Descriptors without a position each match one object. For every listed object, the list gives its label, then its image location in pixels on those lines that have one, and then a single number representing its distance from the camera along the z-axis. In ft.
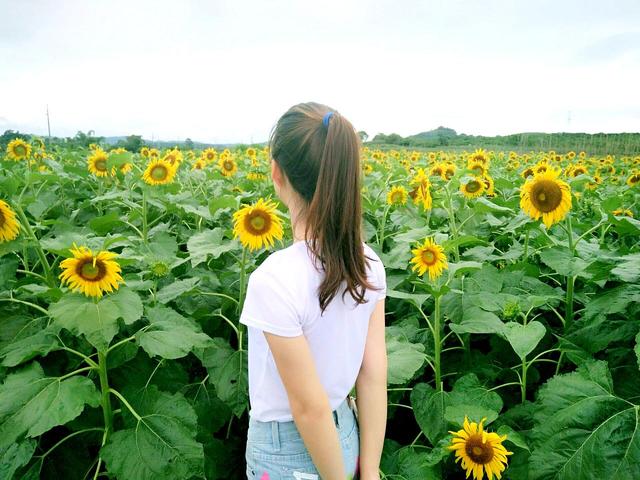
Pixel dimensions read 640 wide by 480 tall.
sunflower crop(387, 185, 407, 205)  12.76
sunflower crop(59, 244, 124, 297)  5.99
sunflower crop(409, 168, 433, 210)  11.55
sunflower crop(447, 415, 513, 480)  5.98
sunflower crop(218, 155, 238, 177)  19.08
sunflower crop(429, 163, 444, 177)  17.51
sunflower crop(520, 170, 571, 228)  9.57
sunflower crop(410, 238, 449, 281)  7.97
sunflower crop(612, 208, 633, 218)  12.87
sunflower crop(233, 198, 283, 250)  7.68
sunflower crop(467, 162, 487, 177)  15.49
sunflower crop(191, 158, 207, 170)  20.18
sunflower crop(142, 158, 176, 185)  13.33
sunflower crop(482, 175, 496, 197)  14.39
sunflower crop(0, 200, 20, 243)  7.16
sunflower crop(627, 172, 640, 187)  20.03
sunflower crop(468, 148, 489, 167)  19.25
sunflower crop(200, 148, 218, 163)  22.30
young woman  4.53
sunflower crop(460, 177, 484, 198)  12.65
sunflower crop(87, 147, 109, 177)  15.05
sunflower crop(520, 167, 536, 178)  16.78
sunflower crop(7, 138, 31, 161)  17.67
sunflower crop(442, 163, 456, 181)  17.35
